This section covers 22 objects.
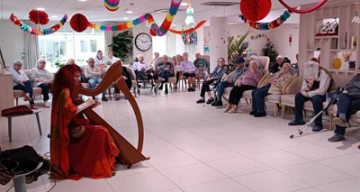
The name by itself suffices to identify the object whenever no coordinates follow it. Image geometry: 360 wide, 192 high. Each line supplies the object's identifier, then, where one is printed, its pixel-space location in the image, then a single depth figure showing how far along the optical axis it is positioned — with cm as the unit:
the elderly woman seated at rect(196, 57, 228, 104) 863
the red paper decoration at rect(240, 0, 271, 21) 476
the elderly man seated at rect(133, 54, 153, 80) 1127
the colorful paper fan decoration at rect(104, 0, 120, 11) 653
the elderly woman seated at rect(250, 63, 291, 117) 691
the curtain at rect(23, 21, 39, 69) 1470
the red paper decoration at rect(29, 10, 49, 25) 966
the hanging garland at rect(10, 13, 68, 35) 1010
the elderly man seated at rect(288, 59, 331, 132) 590
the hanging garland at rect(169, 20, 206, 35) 1216
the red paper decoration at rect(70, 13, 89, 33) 982
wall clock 1541
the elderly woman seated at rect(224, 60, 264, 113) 750
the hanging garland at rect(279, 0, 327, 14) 460
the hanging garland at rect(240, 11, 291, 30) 931
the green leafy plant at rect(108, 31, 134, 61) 1588
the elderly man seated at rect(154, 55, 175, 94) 1092
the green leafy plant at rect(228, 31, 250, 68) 1434
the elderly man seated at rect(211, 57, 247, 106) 798
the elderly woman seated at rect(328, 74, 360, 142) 510
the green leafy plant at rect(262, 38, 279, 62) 1613
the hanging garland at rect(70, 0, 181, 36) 749
